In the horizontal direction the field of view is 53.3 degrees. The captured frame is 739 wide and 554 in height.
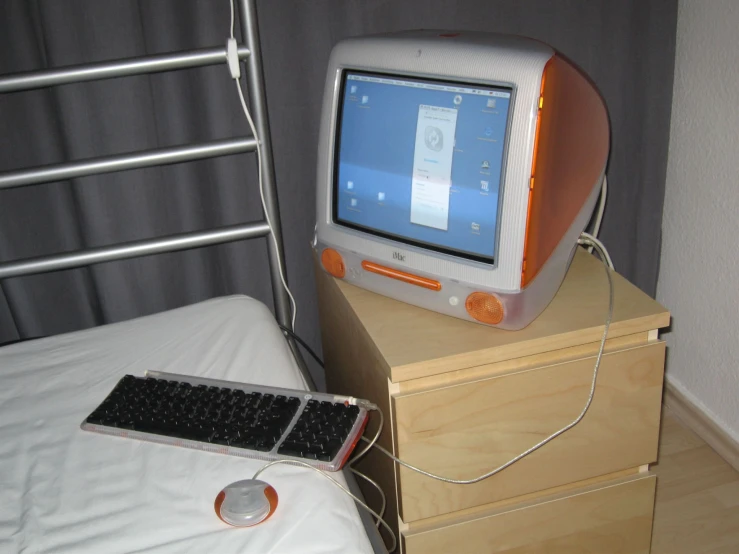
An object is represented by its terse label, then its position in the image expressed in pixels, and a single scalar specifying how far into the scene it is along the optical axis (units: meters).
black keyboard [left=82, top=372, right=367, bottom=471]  0.86
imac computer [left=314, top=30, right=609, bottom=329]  0.89
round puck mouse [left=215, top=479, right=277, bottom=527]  0.75
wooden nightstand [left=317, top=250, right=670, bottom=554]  0.95
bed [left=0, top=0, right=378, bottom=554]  0.76
